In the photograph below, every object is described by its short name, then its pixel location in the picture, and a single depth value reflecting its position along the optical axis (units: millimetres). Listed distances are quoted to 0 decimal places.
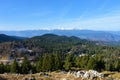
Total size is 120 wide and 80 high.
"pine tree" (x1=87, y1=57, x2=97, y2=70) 40597
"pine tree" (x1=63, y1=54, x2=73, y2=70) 42574
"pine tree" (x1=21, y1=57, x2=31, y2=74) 40199
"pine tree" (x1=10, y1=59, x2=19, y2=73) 38639
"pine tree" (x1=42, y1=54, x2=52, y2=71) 40727
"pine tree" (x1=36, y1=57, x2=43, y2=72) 41595
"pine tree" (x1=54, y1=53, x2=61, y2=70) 41949
